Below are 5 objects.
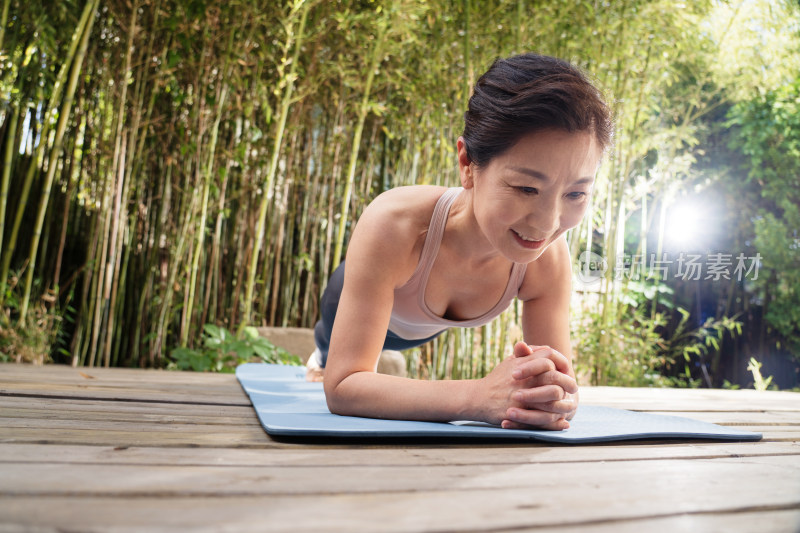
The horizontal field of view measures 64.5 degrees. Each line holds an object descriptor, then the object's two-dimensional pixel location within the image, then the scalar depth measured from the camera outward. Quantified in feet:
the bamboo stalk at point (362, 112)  11.03
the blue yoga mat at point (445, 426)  3.63
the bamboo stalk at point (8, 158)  8.86
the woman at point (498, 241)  3.92
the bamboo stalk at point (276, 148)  10.78
